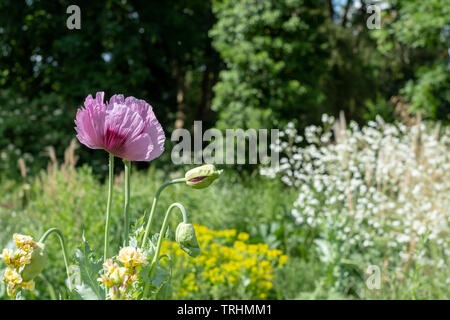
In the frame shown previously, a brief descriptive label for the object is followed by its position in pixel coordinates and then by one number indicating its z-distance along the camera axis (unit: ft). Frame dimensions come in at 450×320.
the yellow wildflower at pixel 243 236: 11.16
